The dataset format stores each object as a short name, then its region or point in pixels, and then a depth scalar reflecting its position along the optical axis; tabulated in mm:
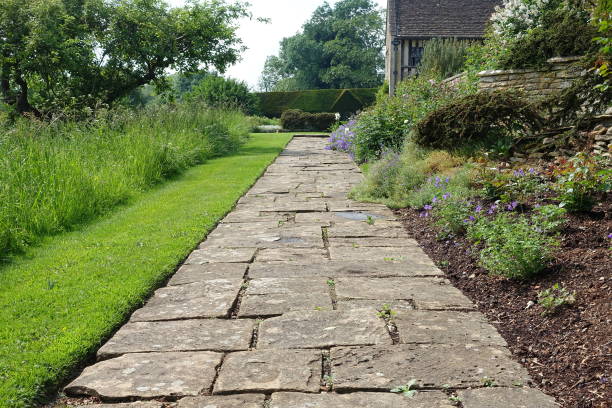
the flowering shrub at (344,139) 12620
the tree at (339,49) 52219
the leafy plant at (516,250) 3424
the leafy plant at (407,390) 2229
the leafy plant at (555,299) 2965
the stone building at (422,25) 23500
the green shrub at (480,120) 6914
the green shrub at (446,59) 17733
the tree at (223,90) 26562
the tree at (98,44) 12023
